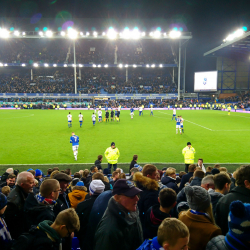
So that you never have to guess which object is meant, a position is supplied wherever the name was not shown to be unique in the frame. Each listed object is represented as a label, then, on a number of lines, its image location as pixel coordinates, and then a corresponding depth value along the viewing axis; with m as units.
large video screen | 54.72
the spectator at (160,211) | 2.91
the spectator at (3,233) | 2.50
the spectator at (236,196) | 3.09
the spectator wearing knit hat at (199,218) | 2.52
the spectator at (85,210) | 3.46
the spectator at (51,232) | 2.21
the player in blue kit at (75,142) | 12.52
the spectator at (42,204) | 3.14
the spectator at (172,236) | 2.07
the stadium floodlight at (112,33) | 57.97
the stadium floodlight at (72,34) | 55.94
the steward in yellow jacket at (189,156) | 10.16
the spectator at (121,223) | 2.27
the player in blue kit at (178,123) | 19.44
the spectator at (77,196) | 4.42
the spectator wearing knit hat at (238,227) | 2.04
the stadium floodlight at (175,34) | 56.17
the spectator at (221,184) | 3.78
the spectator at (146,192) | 3.58
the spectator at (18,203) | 3.27
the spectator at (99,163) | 9.23
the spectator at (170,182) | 5.08
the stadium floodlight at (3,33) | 55.81
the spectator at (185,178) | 6.30
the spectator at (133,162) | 9.15
